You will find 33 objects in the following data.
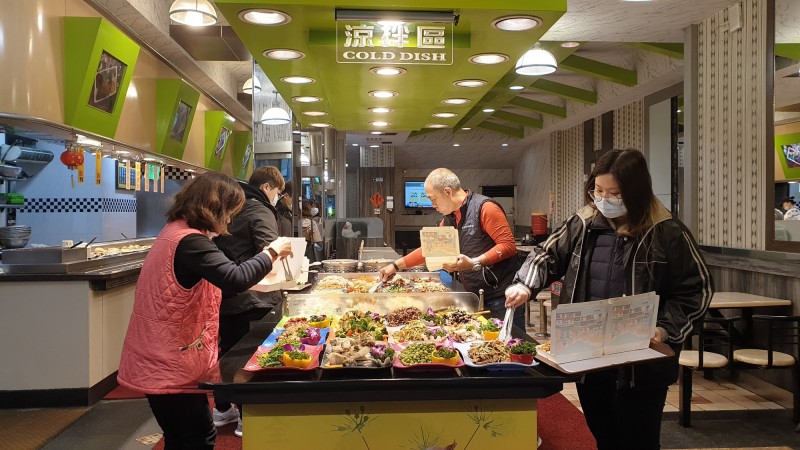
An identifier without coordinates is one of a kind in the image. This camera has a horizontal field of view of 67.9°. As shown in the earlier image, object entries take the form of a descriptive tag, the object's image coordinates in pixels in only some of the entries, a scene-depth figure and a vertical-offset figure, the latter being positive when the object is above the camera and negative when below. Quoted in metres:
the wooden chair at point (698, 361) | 4.61 -1.14
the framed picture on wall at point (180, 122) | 8.10 +1.31
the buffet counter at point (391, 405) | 2.09 -0.69
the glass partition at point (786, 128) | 4.95 +0.74
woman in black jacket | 2.39 -0.25
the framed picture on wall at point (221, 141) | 10.55 +1.36
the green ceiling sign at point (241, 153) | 12.55 +1.36
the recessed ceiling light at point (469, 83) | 4.60 +1.03
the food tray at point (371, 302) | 3.47 -0.51
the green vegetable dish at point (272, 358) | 2.17 -0.53
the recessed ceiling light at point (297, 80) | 4.56 +1.05
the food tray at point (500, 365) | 2.20 -0.56
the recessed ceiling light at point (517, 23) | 3.28 +1.09
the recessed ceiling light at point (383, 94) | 5.02 +1.04
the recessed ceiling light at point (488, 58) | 3.92 +1.05
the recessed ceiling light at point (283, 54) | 3.89 +1.07
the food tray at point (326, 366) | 2.17 -0.55
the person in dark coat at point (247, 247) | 3.97 -0.21
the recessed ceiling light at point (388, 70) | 4.12 +1.02
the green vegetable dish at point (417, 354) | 2.21 -0.53
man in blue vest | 4.16 -0.17
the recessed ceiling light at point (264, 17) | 3.25 +1.11
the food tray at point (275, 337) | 2.62 -0.56
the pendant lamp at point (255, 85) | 6.69 +1.50
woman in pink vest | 2.54 -0.42
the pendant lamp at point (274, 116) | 6.62 +1.11
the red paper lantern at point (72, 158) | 5.76 +0.56
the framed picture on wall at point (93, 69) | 5.20 +1.35
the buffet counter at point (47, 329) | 5.08 -0.97
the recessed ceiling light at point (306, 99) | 5.29 +1.05
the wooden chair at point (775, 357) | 4.59 -1.13
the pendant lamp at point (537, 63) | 6.80 +1.76
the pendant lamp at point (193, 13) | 5.03 +1.77
